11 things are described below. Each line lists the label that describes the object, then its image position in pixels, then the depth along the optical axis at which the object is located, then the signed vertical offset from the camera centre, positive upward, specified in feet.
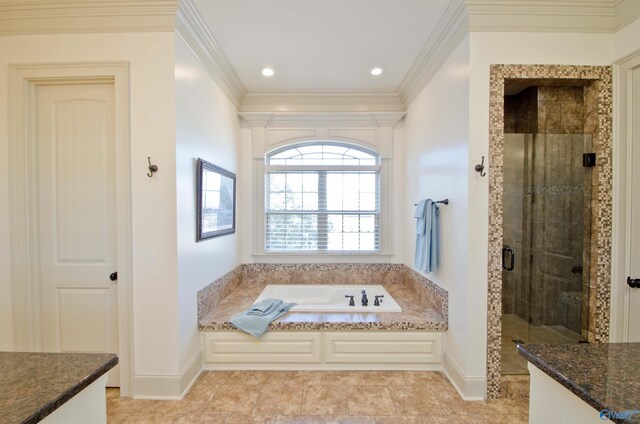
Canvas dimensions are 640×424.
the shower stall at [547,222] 7.42 -0.41
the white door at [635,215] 6.61 -0.21
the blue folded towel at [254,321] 8.24 -3.14
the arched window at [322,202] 12.44 +0.19
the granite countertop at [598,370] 2.66 -1.73
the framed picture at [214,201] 8.12 +0.19
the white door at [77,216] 7.29 -0.20
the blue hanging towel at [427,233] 8.64 -0.79
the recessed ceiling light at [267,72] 9.98 +4.52
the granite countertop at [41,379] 2.53 -1.67
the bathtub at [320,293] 11.13 -3.25
